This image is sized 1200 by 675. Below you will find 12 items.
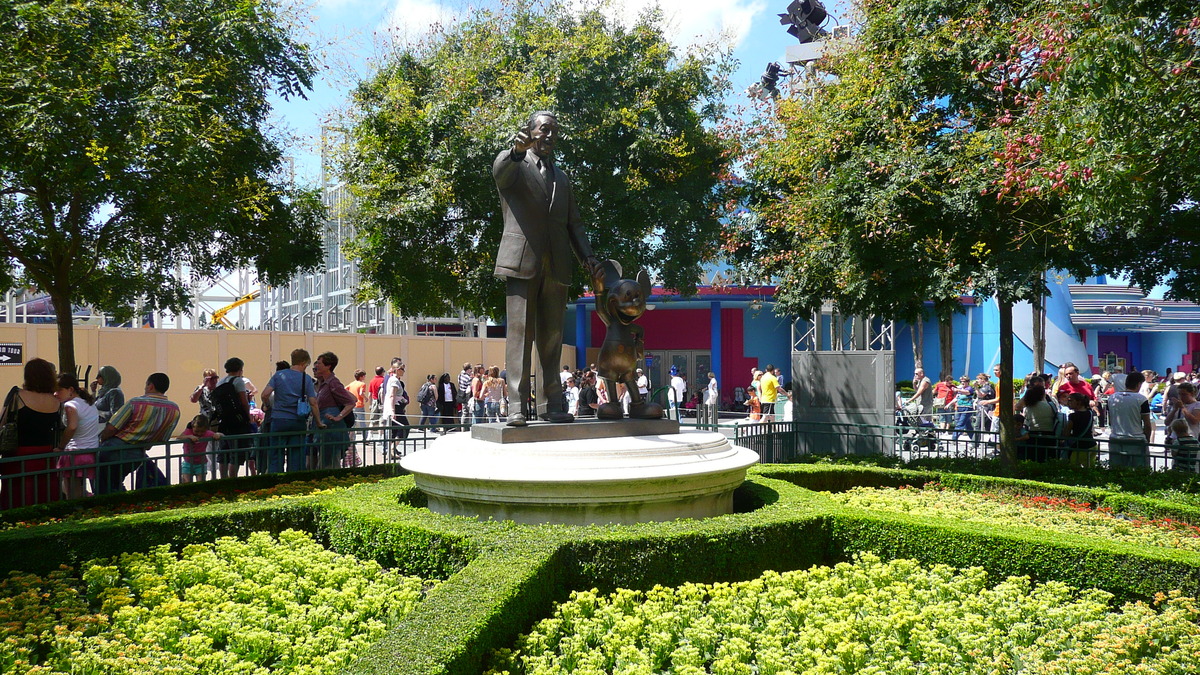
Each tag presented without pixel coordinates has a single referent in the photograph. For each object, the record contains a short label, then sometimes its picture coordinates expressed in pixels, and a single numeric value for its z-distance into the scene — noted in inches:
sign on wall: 670.5
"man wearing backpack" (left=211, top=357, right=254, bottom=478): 358.6
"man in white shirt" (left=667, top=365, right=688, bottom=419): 948.0
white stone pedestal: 227.0
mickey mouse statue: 266.4
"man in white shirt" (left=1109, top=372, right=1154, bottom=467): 401.4
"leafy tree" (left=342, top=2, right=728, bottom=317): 582.2
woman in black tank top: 284.7
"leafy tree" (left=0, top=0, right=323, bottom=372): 326.0
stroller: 442.2
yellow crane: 1341.7
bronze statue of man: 262.1
